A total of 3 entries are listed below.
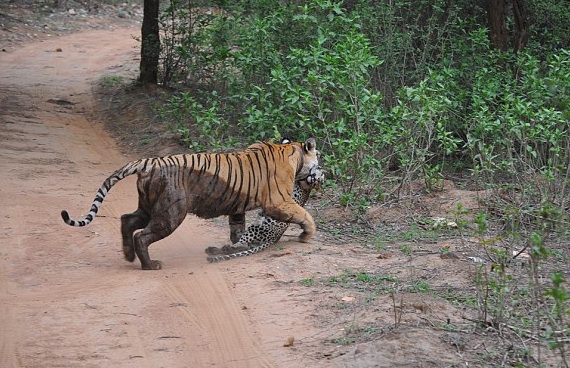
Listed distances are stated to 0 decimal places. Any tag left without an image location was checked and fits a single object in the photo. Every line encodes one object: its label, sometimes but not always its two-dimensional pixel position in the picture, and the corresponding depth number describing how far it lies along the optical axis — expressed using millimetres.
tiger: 17078
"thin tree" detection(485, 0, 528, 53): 28969
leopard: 17859
